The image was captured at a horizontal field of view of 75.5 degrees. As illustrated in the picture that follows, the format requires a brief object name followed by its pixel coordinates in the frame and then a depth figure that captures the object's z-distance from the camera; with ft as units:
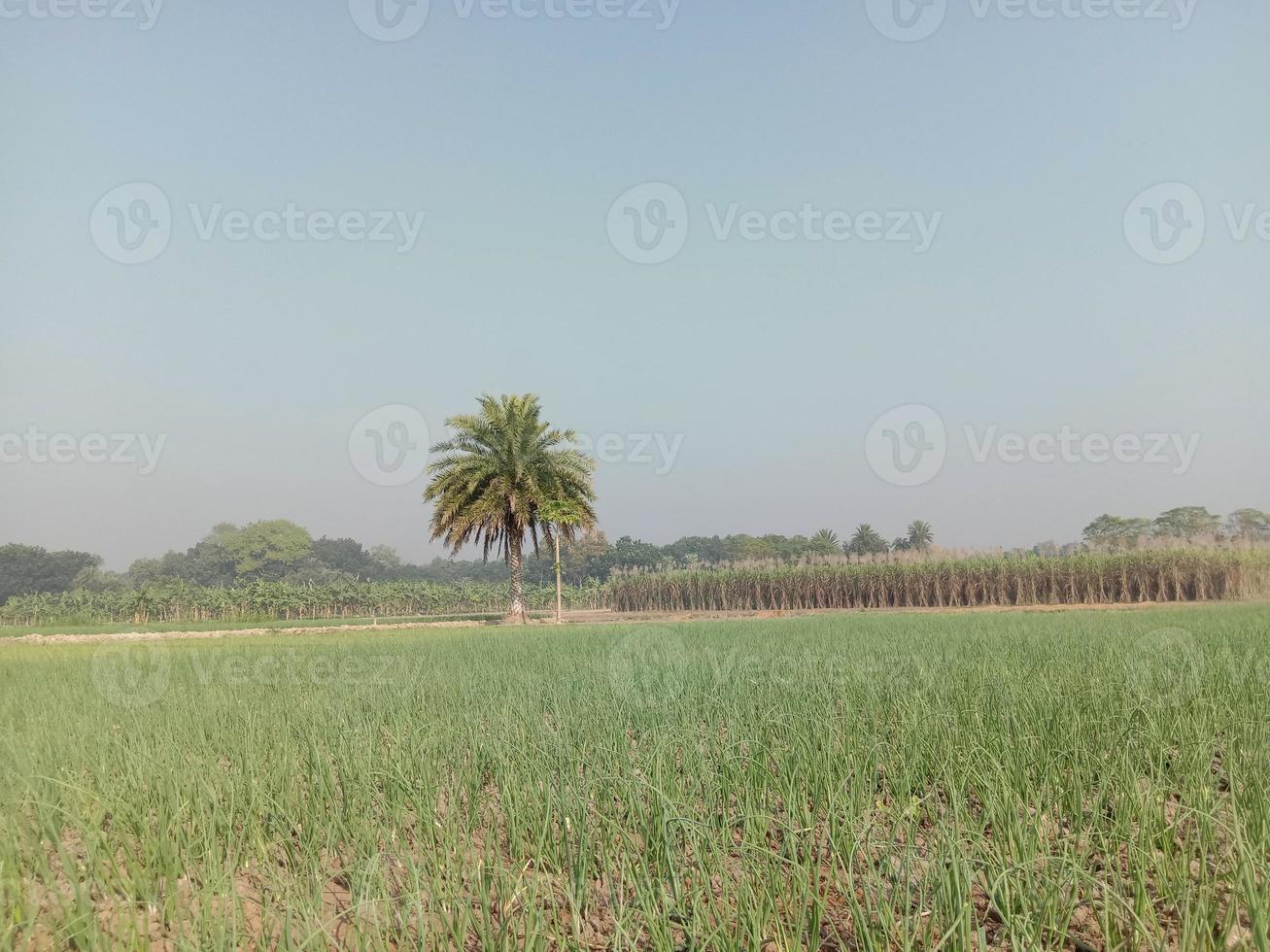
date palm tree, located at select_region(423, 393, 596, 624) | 89.71
